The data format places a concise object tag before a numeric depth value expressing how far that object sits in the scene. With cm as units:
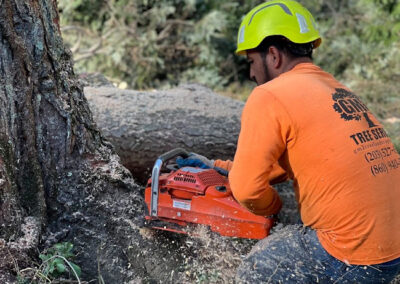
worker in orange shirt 239
